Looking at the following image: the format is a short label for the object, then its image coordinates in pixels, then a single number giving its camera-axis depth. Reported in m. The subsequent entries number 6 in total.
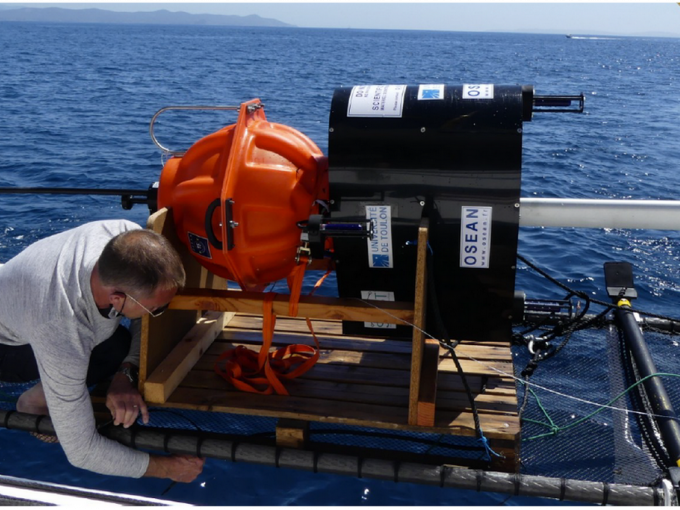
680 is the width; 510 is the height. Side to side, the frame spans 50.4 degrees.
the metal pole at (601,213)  3.60
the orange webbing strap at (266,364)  3.36
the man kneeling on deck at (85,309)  2.78
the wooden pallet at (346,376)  3.12
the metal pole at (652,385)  3.27
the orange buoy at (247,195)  3.15
